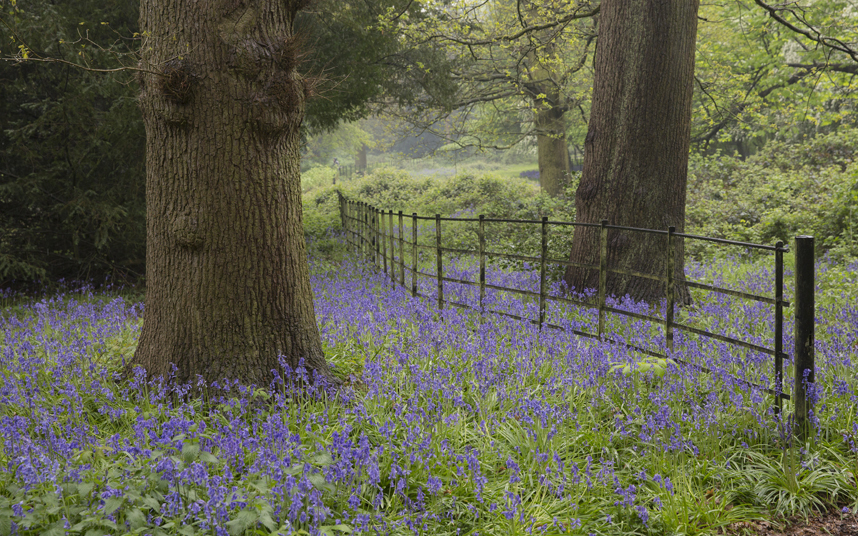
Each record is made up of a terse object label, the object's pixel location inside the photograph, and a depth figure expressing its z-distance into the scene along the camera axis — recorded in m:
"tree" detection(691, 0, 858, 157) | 15.19
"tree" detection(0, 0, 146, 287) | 8.56
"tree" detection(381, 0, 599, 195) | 12.20
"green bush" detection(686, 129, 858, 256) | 11.66
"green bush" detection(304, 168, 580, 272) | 14.04
